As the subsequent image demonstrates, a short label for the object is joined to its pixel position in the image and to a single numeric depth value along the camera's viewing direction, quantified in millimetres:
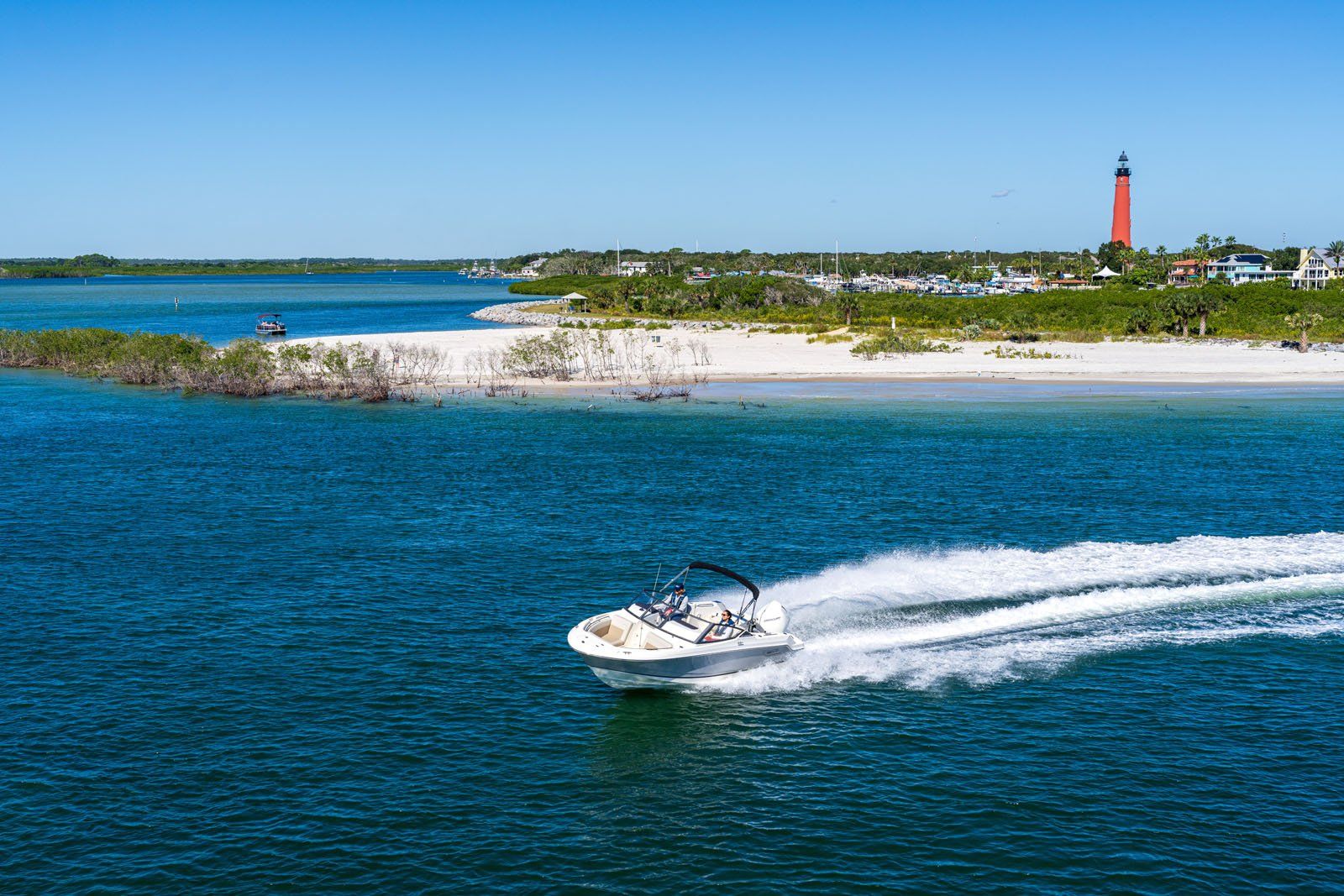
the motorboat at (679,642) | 28094
